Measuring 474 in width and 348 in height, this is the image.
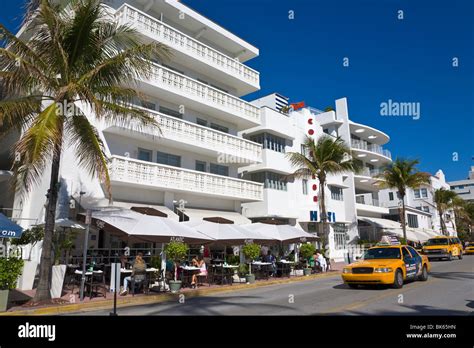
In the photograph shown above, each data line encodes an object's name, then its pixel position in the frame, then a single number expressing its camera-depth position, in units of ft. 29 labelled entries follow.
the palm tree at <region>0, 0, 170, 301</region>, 38.81
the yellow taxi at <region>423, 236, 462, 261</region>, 103.55
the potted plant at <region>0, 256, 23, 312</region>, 33.96
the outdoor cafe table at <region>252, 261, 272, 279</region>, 64.80
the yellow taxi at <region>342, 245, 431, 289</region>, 43.04
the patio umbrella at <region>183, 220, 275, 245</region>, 56.90
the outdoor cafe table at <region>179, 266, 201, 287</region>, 52.90
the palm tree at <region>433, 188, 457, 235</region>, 189.57
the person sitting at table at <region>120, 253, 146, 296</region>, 45.14
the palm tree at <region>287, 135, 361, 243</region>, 86.94
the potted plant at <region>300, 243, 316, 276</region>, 78.59
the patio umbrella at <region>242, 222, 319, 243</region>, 68.08
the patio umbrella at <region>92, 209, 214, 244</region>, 46.19
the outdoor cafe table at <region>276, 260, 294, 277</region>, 69.63
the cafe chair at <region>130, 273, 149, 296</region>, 45.14
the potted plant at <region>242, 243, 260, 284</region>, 62.18
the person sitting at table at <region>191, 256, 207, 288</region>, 52.85
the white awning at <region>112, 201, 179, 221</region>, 62.85
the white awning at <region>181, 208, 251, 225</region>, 71.97
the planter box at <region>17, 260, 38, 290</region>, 48.65
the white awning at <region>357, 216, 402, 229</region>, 143.02
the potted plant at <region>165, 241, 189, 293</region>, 49.62
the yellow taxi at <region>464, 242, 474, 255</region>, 140.93
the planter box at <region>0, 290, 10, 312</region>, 33.65
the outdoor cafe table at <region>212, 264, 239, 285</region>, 57.77
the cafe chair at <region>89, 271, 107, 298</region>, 42.55
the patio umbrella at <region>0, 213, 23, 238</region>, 35.35
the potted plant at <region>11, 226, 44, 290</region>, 47.32
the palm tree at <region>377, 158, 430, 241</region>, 124.06
